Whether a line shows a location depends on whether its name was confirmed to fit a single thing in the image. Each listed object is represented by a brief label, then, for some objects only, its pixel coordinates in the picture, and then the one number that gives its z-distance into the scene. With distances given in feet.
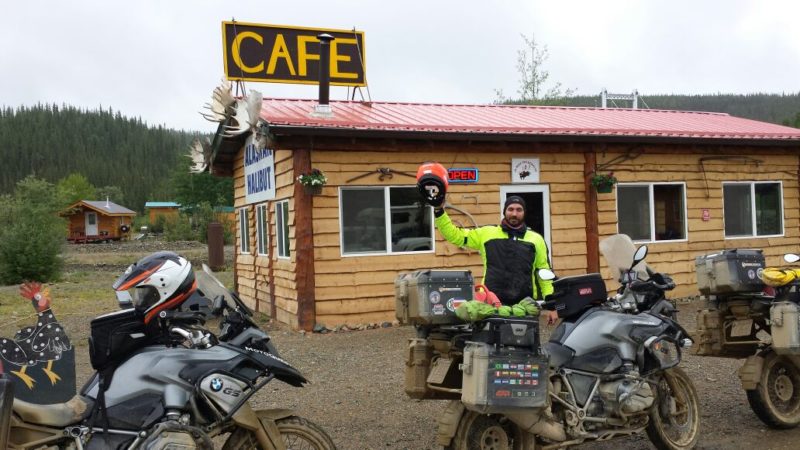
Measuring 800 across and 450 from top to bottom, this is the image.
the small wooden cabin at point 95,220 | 198.39
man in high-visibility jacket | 17.25
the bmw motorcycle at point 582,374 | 13.08
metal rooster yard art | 11.75
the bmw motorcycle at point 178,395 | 11.33
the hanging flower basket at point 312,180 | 32.96
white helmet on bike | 11.81
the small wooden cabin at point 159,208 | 286.87
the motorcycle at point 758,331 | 17.20
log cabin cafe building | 34.27
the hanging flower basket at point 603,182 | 38.63
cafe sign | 44.98
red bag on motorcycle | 13.75
